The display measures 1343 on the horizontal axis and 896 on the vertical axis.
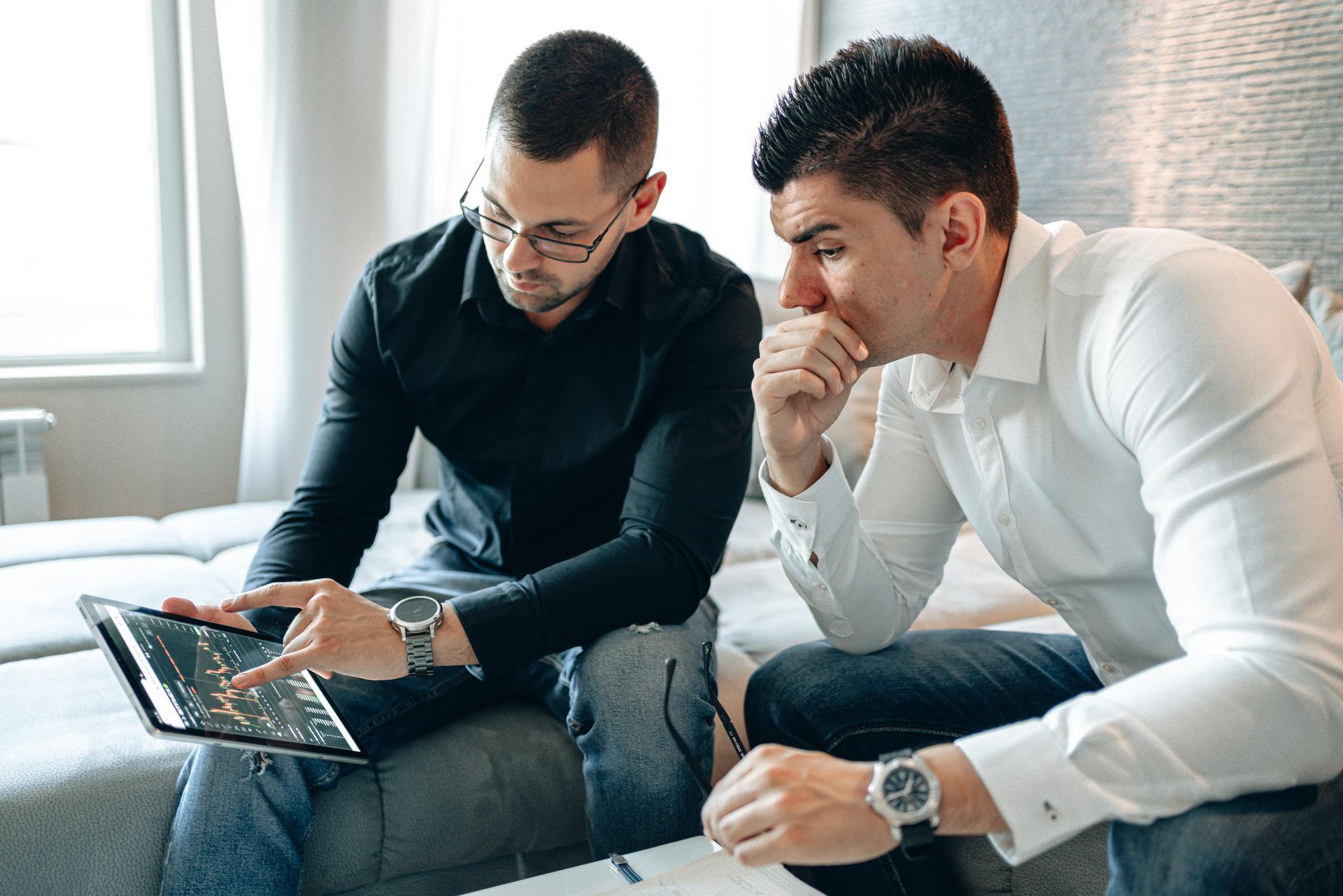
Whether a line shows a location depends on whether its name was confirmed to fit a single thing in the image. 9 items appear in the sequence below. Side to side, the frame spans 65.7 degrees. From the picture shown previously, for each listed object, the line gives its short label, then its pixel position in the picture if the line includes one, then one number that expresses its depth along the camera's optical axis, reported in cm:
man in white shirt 78
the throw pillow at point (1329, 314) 166
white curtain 244
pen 93
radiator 229
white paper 87
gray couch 112
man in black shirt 112
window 253
